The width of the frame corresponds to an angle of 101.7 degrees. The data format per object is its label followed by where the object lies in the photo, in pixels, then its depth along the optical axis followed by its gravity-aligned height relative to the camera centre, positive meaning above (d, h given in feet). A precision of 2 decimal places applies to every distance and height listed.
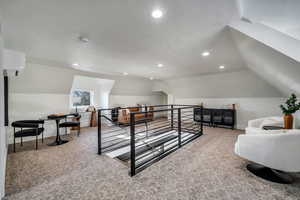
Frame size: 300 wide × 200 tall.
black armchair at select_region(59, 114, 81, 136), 12.18 -2.43
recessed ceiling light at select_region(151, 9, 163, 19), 4.98 +3.63
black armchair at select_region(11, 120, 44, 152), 9.36 -2.46
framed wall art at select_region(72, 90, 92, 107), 17.64 +0.33
